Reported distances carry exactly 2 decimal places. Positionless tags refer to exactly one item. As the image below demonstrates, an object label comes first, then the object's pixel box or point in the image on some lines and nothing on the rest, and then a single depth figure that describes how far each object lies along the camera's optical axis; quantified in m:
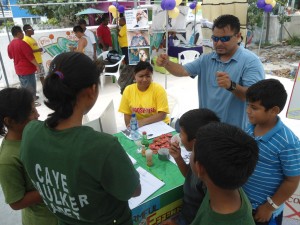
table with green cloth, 1.69
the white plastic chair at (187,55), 7.62
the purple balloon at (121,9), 8.46
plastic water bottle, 2.49
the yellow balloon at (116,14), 8.45
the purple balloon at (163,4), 5.44
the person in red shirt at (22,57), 5.21
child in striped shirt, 1.43
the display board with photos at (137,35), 6.10
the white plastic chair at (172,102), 3.76
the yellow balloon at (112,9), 8.60
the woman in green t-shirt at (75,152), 0.92
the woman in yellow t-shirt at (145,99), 2.78
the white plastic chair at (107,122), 2.62
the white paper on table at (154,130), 2.52
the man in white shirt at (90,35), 7.01
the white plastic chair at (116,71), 6.56
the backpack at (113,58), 6.87
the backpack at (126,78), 3.82
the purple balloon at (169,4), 5.39
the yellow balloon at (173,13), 5.83
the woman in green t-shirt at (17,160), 1.27
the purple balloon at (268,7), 8.03
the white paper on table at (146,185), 1.68
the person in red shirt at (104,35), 7.66
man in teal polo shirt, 2.08
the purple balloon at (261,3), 8.09
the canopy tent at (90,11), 9.19
